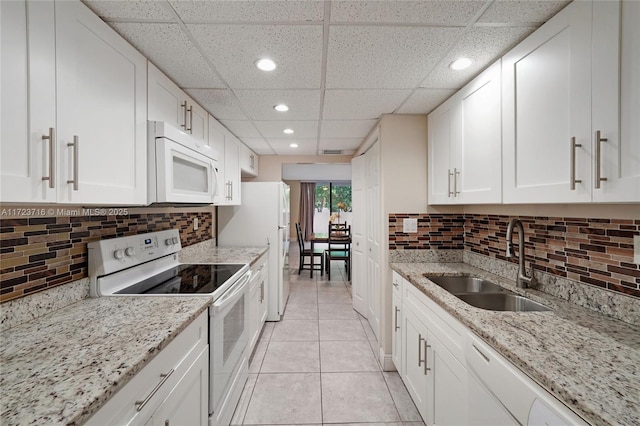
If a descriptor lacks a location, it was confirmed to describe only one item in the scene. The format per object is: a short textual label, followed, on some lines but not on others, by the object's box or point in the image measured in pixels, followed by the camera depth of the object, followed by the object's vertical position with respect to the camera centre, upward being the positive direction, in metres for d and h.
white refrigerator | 3.24 -0.13
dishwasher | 0.73 -0.58
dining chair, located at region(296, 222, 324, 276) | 5.37 -0.86
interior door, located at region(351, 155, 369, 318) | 3.29 -0.34
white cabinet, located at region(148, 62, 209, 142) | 1.47 +0.67
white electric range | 1.45 -0.44
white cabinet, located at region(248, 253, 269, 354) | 2.40 -0.85
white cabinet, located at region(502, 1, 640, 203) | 0.86 +0.40
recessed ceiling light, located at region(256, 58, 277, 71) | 1.46 +0.82
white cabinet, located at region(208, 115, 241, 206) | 2.37 +0.52
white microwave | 1.41 +0.26
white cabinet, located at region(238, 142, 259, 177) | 3.21 +0.66
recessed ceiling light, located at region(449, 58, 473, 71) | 1.47 +0.83
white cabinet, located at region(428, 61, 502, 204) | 1.48 +0.43
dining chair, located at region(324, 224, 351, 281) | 5.21 -0.59
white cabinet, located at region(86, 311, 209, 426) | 0.79 -0.63
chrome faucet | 1.53 -0.24
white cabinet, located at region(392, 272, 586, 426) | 0.81 -0.68
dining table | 5.25 -0.52
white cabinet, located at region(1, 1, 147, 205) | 0.79 +0.38
